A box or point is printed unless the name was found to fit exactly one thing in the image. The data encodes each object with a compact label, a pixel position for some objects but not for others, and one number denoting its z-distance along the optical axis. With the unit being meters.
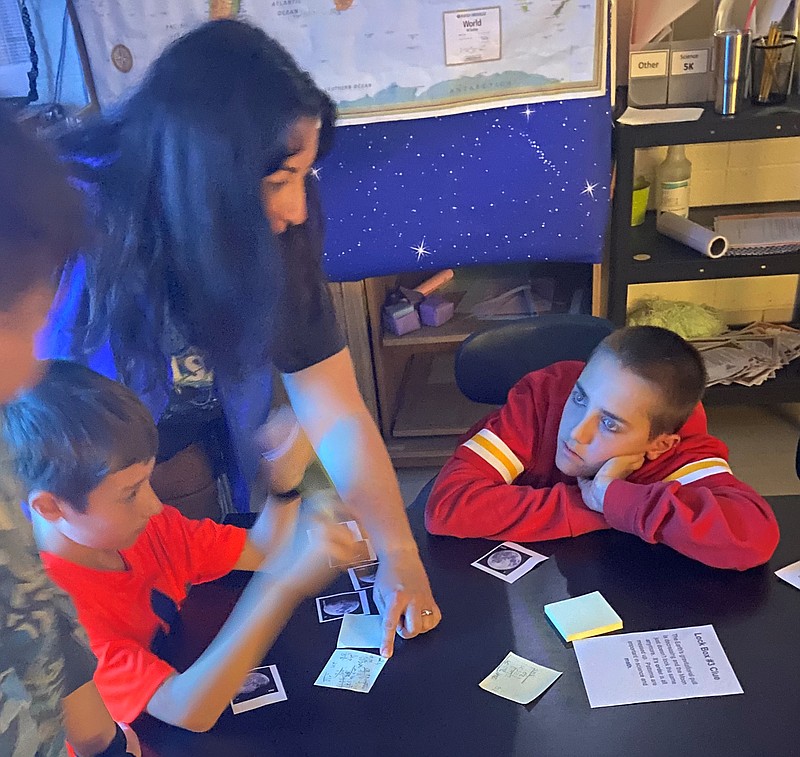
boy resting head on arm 1.22
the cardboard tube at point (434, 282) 2.54
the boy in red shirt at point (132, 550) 0.58
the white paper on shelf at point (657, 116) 2.14
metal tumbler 2.05
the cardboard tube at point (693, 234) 2.28
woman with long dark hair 0.66
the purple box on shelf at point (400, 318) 2.45
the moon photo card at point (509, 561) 1.24
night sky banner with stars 1.94
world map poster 1.61
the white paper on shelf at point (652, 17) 2.20
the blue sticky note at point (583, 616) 1.11
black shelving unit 2.10
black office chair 1.68
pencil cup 2.12
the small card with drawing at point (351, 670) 1.06
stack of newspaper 2.50
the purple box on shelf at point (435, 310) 2.48
